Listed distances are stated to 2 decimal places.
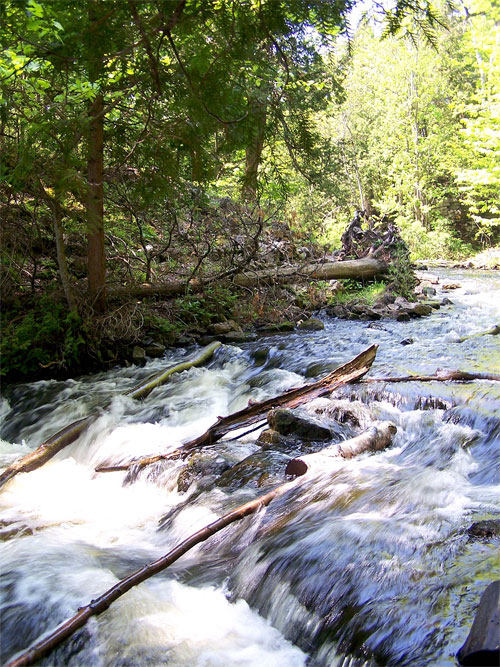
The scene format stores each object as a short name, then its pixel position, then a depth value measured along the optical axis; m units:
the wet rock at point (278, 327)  9.79
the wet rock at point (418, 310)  10.40
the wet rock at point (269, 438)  4.46
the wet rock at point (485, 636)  1.61
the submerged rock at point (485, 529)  2.62
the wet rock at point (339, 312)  10.80
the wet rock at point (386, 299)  11.19
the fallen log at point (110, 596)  2.02
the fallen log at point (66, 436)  4.75
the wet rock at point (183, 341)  9.01
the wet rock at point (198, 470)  4.10
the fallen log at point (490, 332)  8.07
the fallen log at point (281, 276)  8.72
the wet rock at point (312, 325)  9.67
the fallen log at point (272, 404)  4.62
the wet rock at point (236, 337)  9.14
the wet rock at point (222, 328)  9.40
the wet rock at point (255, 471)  3.83
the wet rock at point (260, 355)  7.83
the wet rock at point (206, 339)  8.98
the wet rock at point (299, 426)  4.48
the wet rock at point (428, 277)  15.25
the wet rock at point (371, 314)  10.41
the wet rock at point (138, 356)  8.33
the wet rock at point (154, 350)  8.51
